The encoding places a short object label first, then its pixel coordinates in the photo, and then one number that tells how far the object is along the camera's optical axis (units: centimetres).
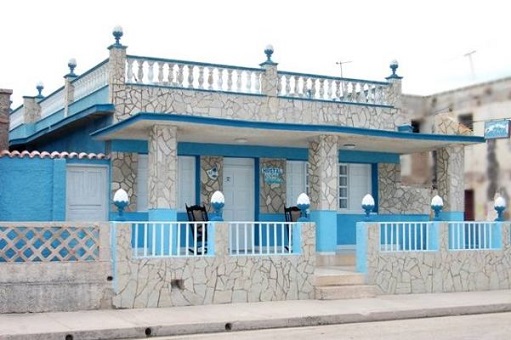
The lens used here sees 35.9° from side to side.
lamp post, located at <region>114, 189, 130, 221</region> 1356
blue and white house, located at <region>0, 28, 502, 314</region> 1542
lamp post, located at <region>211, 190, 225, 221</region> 1413
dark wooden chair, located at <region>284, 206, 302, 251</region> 1839
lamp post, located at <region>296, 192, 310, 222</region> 1481
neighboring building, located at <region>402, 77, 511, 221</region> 2672
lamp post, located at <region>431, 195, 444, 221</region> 1628
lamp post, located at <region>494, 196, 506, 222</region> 1719
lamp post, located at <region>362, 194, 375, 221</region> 1541
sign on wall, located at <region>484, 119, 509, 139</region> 2091
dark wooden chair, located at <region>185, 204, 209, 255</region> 1700
